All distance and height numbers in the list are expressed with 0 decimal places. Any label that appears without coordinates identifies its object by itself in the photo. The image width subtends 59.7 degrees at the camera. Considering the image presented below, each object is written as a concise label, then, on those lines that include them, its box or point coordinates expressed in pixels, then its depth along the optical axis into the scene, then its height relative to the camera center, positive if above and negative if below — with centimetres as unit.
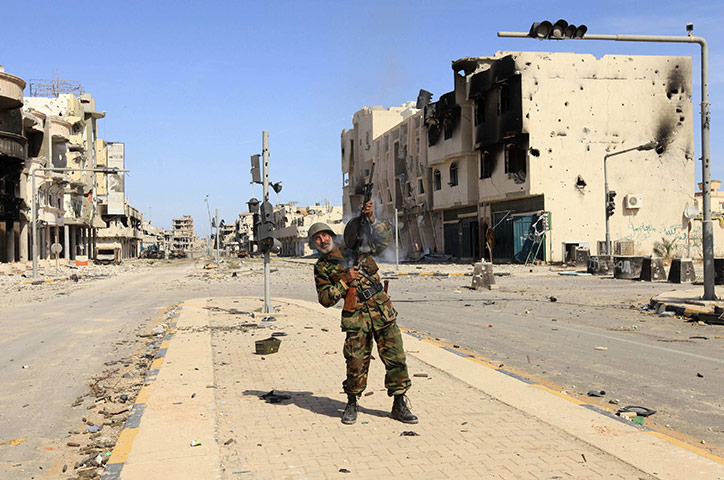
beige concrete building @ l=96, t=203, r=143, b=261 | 9662 +289
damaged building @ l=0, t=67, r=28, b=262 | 4525 +695
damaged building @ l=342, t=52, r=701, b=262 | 3984 +611
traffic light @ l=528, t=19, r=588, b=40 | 1245 +423
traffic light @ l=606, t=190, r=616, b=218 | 3066 +181
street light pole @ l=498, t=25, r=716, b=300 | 1415 +160
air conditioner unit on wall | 3994 +252
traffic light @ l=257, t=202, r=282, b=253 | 1314 +38
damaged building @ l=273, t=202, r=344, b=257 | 10725 +473
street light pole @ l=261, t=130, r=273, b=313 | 1394 +149
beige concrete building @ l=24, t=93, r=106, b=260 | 5681 +948
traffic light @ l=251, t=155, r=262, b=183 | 1420 +173
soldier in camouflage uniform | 549 -66
